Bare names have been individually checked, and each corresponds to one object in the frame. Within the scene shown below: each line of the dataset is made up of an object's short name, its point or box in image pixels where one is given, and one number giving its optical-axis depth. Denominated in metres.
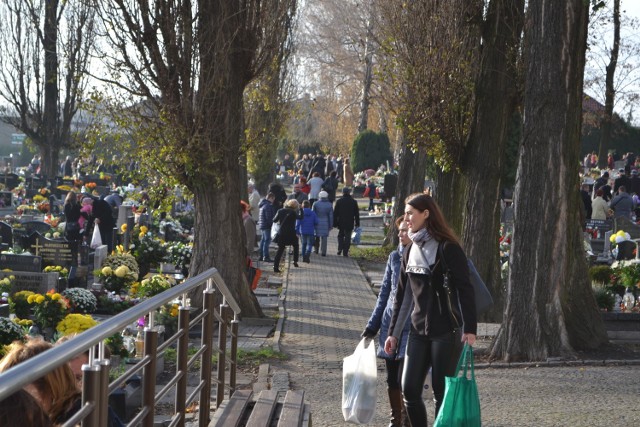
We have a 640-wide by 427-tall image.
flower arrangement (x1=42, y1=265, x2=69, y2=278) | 17.22
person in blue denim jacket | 7.36
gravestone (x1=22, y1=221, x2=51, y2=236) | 24.36
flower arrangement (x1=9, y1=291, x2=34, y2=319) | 13.90
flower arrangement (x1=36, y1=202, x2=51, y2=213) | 32.72
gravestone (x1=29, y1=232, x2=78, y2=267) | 18.84
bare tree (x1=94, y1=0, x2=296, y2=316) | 15.01
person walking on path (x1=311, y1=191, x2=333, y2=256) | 26.20
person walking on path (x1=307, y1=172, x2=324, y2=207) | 35.81
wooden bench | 6.90
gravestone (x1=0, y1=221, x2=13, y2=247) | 22.00
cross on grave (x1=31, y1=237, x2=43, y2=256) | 19.16
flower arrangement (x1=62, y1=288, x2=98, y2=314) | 14.85
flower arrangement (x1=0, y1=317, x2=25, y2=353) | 11.23
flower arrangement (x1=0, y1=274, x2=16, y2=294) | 15.05
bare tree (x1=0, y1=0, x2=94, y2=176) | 40.50
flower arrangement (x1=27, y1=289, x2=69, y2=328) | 13.13
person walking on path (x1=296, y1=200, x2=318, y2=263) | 25.56
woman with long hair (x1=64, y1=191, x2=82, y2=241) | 24.41
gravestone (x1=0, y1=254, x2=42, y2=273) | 16.72
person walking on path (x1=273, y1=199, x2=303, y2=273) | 23.80
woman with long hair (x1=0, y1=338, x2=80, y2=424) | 4.05
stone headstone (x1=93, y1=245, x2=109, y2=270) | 19.16
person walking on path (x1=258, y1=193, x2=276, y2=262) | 25.61
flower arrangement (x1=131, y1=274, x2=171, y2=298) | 16.19
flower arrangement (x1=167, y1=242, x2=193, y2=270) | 20.38
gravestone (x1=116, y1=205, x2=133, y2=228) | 24.40
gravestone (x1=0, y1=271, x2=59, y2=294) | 16.12
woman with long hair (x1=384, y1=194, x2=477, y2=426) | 6.94
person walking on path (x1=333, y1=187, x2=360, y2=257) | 26.84
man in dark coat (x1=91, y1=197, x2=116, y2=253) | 23.77
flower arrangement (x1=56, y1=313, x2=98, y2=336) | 12.14
